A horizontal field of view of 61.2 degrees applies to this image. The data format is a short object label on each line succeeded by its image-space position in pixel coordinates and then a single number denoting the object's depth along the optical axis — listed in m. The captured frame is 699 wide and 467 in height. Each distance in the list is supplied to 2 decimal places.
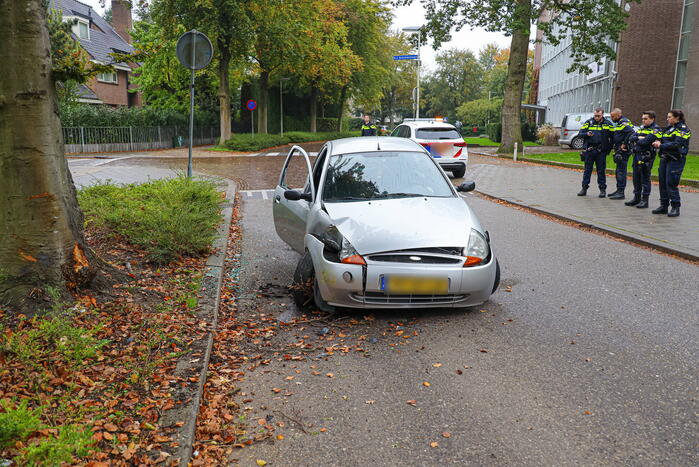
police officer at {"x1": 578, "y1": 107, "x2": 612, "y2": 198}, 12.68
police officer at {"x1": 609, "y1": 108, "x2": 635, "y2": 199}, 12.17
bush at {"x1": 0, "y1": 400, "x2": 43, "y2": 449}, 2.62
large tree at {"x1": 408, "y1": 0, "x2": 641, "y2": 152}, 24.84
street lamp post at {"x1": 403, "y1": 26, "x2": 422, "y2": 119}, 36.85
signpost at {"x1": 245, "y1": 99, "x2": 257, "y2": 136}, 38.97
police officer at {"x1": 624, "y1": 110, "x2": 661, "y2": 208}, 10.86
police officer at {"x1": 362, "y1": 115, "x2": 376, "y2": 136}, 20.92
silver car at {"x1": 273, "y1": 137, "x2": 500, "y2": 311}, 4.87
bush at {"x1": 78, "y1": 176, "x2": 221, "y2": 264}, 6.57
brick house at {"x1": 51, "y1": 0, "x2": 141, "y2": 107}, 39.56
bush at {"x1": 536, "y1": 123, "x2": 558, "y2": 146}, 37.25
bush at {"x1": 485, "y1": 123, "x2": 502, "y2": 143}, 41.97
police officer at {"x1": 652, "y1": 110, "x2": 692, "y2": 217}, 10.03
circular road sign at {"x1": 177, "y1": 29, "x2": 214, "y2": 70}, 11.34
